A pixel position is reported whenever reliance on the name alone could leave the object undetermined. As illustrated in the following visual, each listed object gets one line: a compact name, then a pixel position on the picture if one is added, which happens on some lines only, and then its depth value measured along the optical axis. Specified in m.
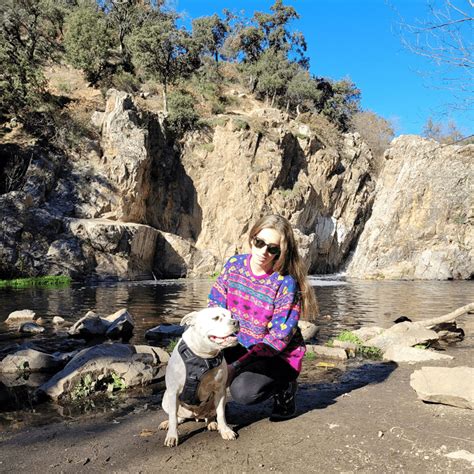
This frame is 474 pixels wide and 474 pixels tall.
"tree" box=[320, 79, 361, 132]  48.69
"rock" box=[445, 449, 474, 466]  3.06
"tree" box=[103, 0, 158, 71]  40.78
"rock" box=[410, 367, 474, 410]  4.11
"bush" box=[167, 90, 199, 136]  35.56
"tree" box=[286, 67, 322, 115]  46.19
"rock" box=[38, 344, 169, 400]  5.42
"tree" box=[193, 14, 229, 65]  46.59
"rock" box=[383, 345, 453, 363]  6.91
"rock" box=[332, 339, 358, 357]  7.59
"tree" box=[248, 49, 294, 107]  45.16
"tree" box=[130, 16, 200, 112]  37.28
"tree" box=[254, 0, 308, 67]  49.09
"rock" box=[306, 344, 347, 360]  7.32
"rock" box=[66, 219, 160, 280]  25.77
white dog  3.22
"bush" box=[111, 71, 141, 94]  38.61
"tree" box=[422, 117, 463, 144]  41.23
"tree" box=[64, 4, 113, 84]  37.28
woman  3.78
